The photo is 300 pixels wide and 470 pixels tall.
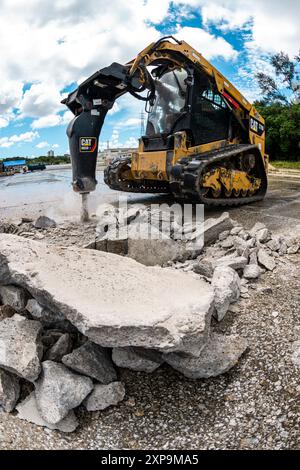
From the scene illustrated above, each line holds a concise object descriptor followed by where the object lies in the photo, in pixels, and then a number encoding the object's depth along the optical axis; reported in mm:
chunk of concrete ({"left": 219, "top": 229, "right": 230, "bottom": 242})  4871
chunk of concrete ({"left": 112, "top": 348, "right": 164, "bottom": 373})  2621
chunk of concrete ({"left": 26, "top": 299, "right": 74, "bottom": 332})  2867
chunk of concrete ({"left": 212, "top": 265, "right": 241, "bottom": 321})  3205
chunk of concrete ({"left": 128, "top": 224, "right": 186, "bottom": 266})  4445
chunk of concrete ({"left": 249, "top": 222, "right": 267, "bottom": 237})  4929
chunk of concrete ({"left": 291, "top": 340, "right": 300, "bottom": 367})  2760
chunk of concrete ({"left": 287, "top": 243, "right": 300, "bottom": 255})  4559
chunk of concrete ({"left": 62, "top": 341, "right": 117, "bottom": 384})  2506
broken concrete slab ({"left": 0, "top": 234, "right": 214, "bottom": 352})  2432
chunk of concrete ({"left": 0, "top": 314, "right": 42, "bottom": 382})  2445
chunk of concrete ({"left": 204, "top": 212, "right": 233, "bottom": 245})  4777
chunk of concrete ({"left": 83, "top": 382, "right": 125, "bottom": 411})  2455
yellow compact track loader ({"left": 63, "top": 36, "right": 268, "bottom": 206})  5895
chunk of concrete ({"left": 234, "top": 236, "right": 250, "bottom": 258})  4184
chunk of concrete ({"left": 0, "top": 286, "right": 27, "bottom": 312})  3008
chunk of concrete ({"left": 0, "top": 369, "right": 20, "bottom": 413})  2412
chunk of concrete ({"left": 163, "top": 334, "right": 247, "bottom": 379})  2611
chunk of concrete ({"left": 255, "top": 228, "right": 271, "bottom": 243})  4707
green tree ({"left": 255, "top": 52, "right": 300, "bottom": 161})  17344
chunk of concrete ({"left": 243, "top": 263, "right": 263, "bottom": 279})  3894
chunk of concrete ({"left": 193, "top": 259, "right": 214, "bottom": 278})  3811
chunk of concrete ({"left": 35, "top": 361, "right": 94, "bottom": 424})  2328
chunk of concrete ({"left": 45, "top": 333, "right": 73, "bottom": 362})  2604
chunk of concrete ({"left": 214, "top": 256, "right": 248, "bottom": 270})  3911
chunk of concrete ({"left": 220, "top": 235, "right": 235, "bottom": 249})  4586
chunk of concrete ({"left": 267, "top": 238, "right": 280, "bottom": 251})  4582
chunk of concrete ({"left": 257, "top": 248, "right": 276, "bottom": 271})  4139
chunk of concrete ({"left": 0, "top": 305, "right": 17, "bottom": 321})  3000
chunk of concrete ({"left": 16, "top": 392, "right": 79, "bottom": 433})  2330
